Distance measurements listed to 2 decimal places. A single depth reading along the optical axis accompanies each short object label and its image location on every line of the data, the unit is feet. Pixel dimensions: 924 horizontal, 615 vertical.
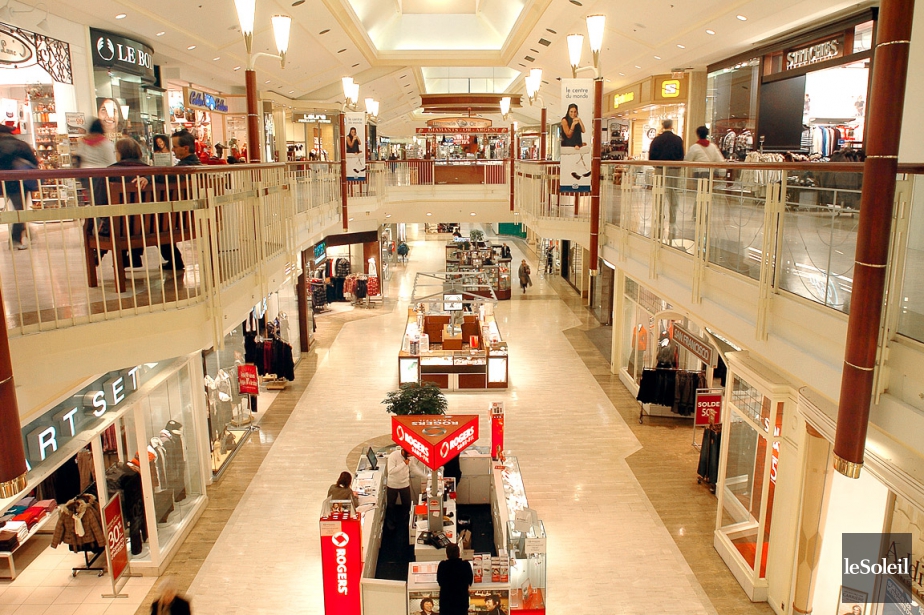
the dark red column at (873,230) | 10.19
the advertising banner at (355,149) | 45.14
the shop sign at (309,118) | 76.02
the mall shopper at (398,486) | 29.40
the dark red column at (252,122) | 22.43
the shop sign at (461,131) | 79.82
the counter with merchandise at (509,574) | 21.22
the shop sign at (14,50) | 28.94
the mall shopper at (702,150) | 27.99
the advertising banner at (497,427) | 32.71
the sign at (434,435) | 24.90
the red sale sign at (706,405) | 32.48
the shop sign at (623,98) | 60.08
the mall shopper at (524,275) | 81.76
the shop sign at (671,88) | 51.44
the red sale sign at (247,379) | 38.23
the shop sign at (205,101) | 52.65
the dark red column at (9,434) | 12.31
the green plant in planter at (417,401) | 30.42
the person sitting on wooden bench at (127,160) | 18.16
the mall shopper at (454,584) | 20.33
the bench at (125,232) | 16.58
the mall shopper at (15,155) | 20.95
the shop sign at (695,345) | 32.14
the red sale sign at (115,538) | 23.25
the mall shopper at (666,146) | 29.86
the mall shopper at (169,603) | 16.70
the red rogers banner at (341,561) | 22.11
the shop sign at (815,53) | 32.68
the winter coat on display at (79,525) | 24.14
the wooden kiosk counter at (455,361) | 45.91
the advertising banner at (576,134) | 29.81
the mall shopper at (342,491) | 24.88
